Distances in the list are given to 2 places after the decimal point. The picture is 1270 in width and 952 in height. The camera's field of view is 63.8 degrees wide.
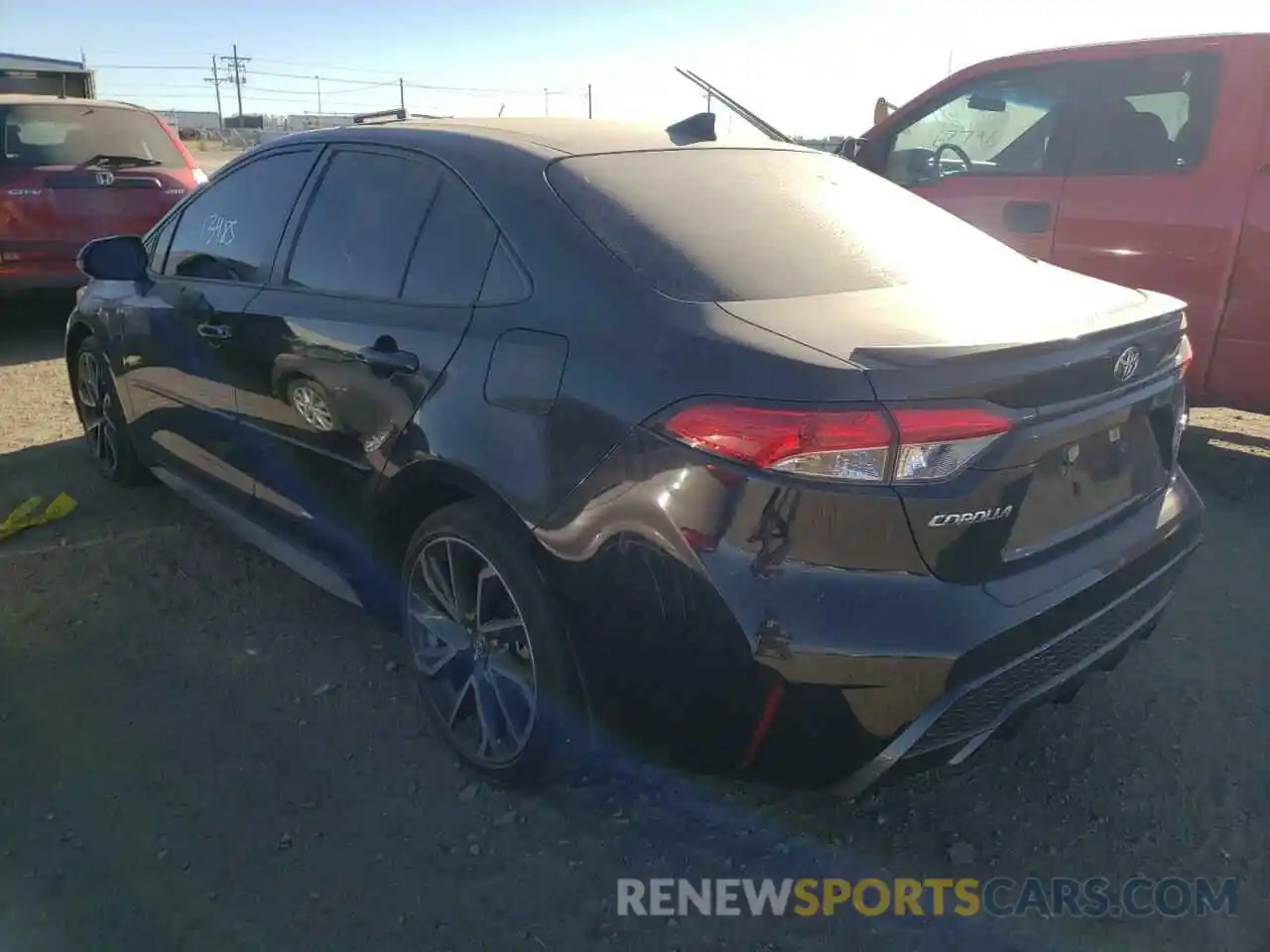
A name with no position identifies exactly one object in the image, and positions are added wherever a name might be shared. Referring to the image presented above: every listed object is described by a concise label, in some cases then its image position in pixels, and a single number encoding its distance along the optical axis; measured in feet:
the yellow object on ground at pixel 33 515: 13.29
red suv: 23.06
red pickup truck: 14.38
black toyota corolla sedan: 6.19
